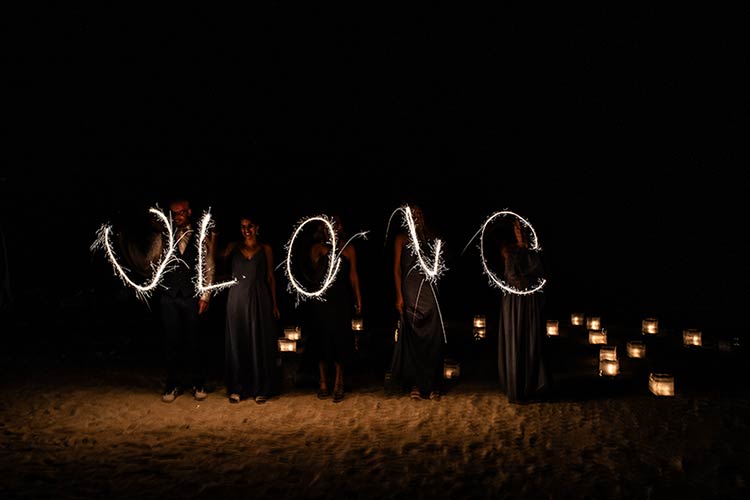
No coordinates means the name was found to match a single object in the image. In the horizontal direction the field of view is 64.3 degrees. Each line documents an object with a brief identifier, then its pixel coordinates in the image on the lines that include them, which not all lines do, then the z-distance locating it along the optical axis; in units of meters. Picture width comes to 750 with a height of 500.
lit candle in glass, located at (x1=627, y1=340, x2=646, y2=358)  10.12
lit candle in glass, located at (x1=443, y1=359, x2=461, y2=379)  8.95
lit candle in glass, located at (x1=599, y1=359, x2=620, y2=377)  8.88
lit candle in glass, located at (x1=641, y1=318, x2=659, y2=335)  12.39
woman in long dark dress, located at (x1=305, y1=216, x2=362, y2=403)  7.69
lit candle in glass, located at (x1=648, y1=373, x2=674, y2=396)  7.62
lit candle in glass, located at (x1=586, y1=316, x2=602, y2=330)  12.22
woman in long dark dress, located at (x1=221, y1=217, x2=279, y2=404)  7.56
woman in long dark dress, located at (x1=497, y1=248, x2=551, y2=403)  7.48
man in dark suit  7.39
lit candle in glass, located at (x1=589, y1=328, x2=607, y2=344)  11.18
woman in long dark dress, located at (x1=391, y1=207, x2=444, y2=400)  7.66
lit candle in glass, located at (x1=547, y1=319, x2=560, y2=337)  12.29
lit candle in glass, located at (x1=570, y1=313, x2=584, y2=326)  13.53
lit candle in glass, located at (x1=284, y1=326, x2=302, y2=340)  11.38
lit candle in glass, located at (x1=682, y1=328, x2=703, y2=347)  11.06
